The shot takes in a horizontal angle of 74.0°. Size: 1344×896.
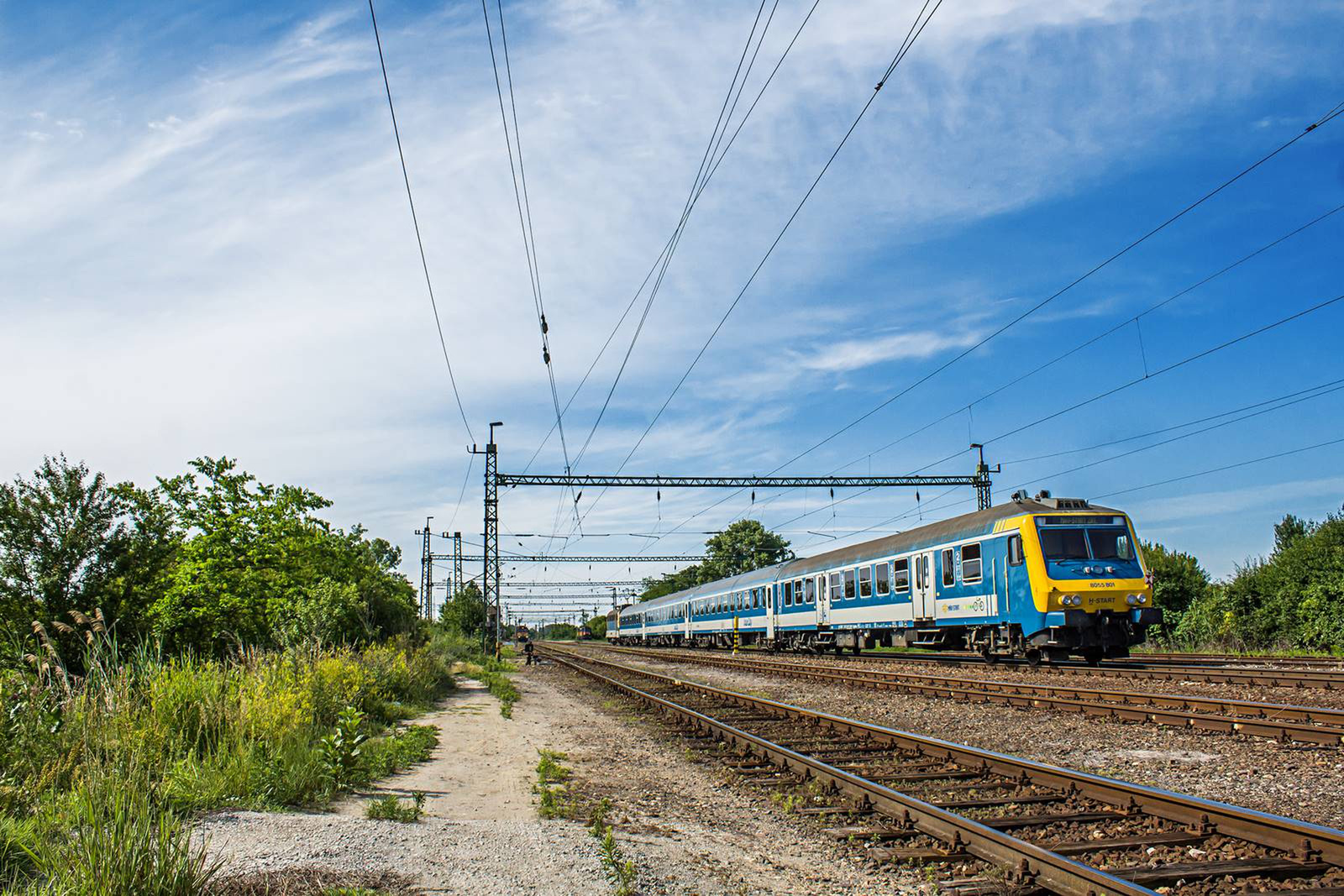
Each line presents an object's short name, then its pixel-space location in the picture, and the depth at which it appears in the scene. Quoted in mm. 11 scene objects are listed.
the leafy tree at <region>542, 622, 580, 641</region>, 163875
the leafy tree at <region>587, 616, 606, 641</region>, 126062
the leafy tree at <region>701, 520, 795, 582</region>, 88925
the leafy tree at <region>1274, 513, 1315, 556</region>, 37725
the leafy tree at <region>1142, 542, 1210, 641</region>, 30812
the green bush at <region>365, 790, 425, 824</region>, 6633
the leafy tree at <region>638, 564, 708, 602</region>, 100812
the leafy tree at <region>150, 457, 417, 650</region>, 16766
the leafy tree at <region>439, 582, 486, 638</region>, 46906
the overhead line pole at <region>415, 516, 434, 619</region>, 59312
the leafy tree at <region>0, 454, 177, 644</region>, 15102
